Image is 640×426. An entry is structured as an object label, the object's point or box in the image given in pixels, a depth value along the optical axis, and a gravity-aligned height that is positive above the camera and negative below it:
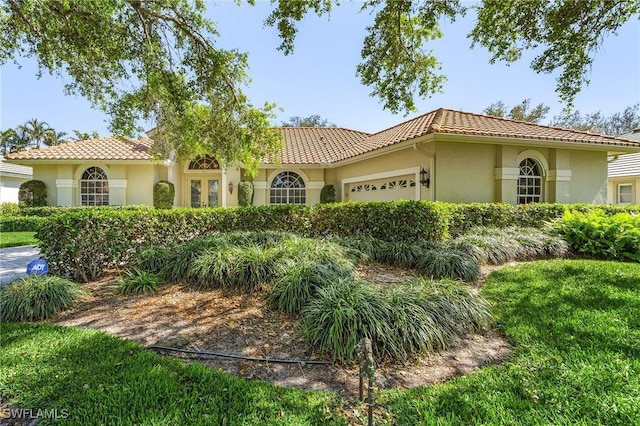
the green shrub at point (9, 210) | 14.61 +0.01
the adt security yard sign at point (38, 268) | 5.32 -1.01
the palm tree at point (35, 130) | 42.50 +11.16
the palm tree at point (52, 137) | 44.19 +10.52
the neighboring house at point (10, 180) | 20.20 +2.07
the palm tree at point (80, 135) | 36.19 +9.23
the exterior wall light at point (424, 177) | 10.03 +1.04
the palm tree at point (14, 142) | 41.56 +9.46
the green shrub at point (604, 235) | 7.12 -0.64
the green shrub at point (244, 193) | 14.98 +0.81
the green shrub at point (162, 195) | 15.05 +0.73
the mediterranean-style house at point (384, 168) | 10.02 +1.78
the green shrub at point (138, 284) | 5.14 -1.25
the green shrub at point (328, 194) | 15.41 +0.77
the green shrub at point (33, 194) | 14.78 +0.78
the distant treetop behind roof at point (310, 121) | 46.31 +13.41
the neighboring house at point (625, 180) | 16.81 +1.60
